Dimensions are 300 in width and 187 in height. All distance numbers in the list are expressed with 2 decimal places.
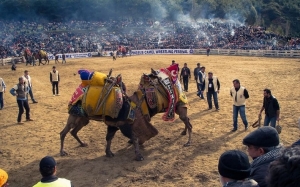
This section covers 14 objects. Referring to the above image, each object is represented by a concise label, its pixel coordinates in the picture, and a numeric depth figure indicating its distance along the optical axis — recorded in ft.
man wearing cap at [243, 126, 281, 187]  9.58
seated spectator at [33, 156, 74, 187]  12.25
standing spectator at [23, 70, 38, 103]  44.23
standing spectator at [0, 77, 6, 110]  44.80
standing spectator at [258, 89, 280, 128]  26.84
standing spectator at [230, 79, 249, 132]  31.76
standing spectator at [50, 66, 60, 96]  52.80
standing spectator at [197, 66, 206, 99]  46.94
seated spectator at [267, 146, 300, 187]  5.55
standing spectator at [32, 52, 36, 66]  97.44
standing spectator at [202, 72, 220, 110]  40.14
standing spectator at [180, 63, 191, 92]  51.31
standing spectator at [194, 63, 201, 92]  50.19
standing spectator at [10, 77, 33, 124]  37.91
